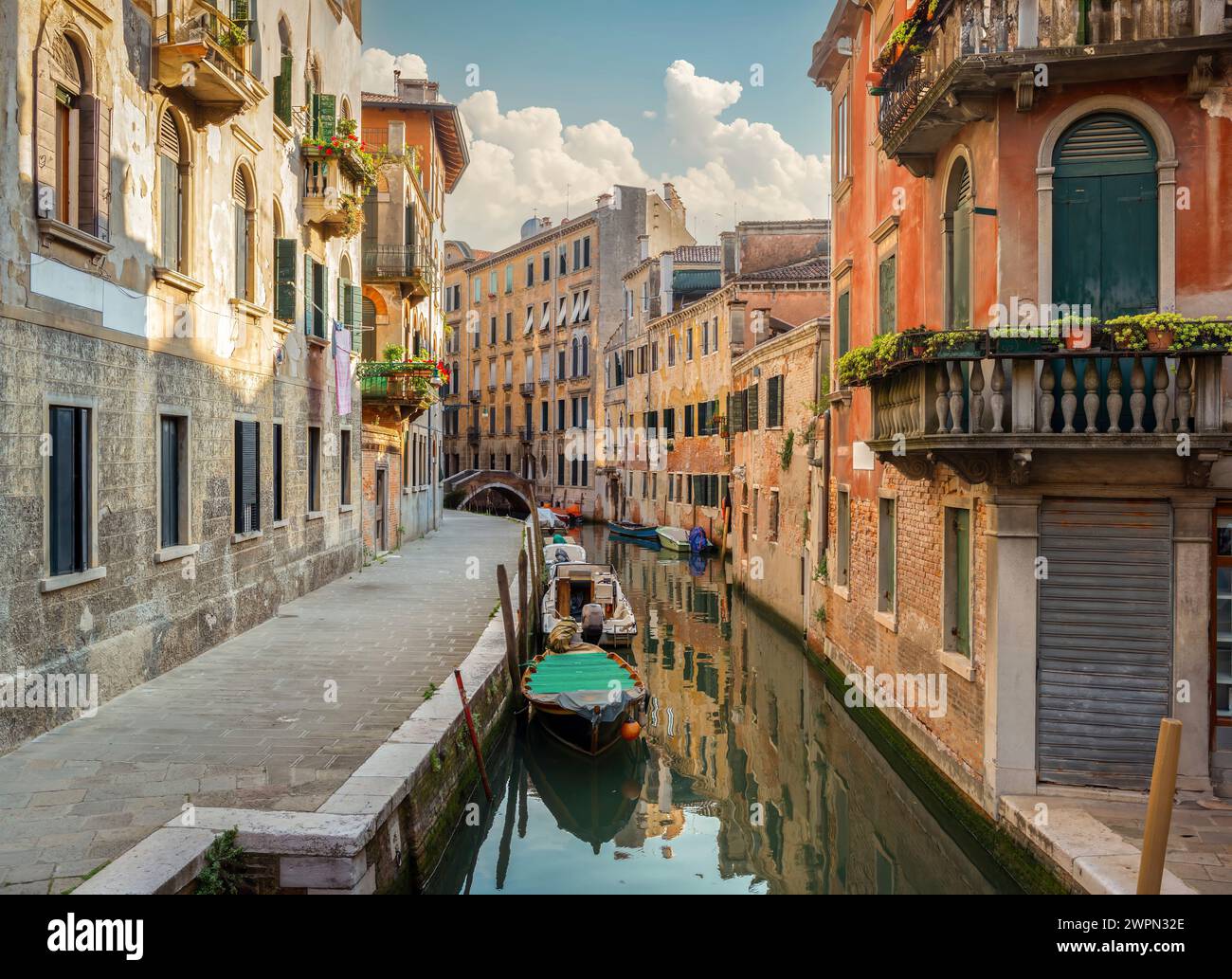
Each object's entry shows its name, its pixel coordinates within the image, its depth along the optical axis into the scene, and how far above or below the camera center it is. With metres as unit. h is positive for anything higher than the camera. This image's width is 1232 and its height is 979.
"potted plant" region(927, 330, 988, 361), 8.05 +1.00
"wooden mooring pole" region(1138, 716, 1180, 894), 5.64 -1.84
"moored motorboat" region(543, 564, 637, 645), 16.62 -2.27
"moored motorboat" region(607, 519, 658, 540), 37.03 -2.14
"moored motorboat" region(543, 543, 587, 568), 24.92 -2.03
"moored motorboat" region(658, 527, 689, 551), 33.84 -2.21
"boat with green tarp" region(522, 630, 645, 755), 11.55 -2.56
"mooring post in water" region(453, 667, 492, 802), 9.64 -2.54
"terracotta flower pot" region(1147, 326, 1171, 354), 7.77 +0.98
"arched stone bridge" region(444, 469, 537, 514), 48.66 -0.63
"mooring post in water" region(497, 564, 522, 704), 12.53 -1.88
